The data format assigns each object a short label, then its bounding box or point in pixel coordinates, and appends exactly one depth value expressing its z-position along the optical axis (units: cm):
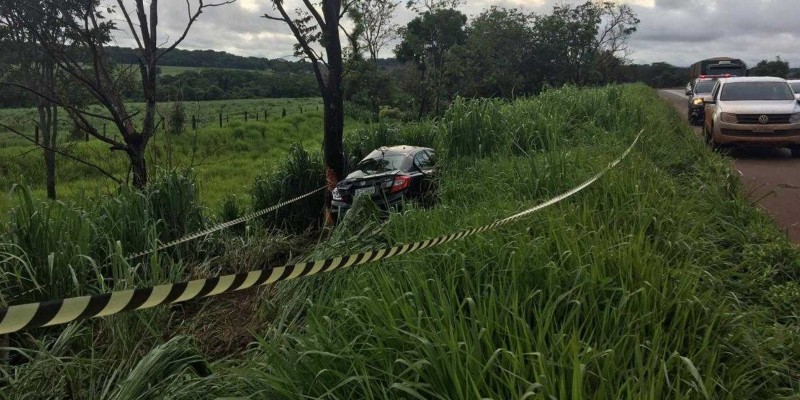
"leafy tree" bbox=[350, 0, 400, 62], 3225
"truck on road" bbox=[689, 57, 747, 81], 2903
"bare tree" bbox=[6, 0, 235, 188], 753
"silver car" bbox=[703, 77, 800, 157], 1066
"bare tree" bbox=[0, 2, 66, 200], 1385
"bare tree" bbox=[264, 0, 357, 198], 770
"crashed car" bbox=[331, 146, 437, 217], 777
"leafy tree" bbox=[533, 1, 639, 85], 3331
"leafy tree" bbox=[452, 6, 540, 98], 3216
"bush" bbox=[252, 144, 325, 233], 995
